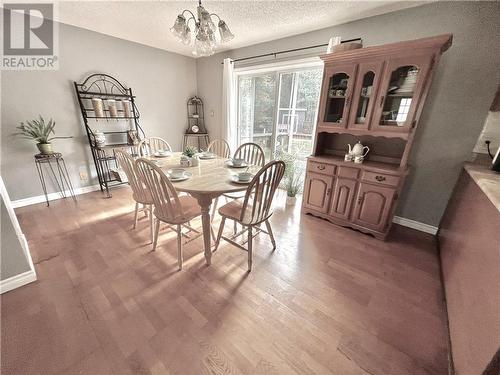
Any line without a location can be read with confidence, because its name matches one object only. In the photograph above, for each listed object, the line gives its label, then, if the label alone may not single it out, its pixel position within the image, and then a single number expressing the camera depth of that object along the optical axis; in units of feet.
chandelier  4.87
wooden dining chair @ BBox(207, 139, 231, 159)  9.24
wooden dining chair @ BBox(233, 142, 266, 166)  7.50
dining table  4.79
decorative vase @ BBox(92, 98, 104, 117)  9.14
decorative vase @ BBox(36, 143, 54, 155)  8.12
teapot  7.30
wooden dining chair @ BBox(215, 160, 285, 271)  4.63
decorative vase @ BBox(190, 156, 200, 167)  6.61
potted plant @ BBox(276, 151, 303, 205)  9.43
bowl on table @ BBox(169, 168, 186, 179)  5.30
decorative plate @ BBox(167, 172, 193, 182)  5.19
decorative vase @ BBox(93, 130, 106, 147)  9.52
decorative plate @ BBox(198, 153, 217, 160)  7.77
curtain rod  7.65
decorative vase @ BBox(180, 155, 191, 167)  6.61
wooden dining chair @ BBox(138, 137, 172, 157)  8.62
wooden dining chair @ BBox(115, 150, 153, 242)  5.53
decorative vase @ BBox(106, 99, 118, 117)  9.70
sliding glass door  9.71
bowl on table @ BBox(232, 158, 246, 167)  6.63
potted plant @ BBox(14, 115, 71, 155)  7.97
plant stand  8.36
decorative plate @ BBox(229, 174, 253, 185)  5.16
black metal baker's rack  9.37
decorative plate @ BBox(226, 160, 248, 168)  6.58
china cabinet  5.93
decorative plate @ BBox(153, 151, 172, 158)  7.75
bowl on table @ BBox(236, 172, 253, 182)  5.26
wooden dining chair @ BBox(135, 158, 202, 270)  4.56
